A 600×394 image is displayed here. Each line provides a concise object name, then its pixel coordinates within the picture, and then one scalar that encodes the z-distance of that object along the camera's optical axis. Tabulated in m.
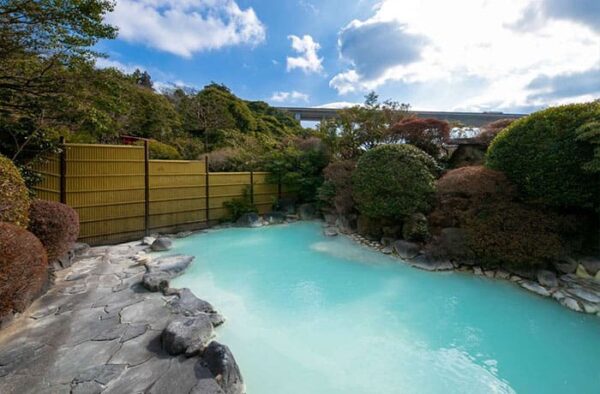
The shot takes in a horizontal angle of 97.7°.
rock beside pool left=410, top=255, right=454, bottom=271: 4.87
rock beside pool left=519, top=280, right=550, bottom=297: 3.92
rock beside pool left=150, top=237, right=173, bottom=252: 5.66
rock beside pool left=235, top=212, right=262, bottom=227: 8.13
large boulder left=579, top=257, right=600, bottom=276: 3.99
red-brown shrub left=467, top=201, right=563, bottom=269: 4.14
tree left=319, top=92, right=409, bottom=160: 9.16
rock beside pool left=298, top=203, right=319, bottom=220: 9.28
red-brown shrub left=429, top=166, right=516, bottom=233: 4.82
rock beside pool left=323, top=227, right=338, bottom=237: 7.30
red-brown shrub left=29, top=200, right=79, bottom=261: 3.62
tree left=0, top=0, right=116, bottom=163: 3.52
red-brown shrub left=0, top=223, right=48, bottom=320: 2.25
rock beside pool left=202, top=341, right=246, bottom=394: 2.06
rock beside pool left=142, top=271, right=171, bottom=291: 3.63
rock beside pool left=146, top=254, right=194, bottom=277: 4.36
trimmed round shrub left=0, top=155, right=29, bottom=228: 2.83
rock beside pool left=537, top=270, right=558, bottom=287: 4.04
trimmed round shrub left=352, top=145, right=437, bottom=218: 5.71
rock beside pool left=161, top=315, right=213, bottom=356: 2.36
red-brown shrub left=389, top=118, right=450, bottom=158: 8.00
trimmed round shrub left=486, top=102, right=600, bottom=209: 3.98
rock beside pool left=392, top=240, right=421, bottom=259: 5.37
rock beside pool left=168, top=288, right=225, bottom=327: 3.07
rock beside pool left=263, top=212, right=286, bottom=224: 8.71
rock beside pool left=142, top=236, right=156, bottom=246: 5.98
